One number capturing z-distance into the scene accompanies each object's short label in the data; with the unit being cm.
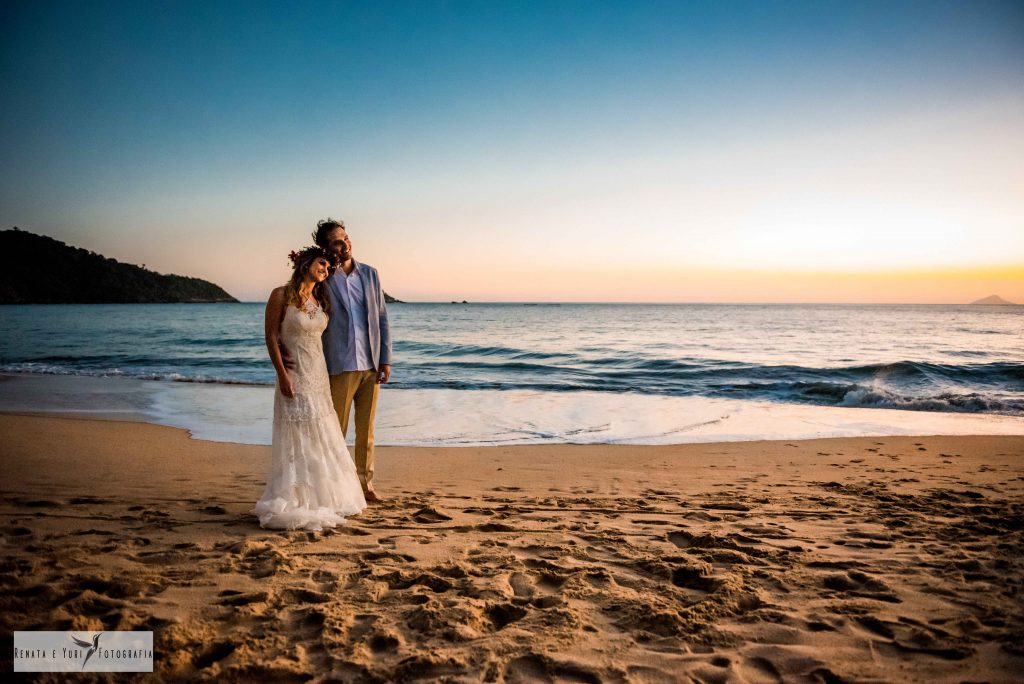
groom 469
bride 425
